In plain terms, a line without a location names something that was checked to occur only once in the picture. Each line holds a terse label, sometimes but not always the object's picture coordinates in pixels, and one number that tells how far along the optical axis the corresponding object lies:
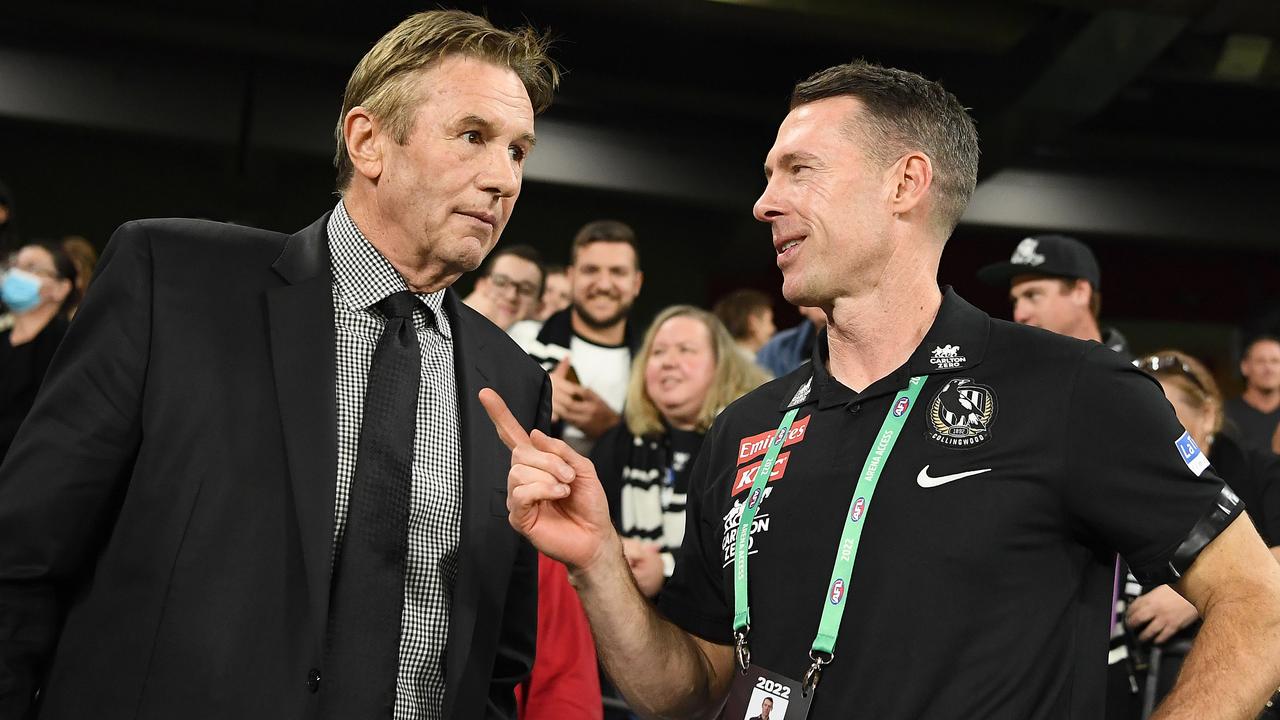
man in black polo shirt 1.50
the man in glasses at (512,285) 4.91
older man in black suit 1.42
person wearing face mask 4.21
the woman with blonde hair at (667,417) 3.73
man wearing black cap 4.10
